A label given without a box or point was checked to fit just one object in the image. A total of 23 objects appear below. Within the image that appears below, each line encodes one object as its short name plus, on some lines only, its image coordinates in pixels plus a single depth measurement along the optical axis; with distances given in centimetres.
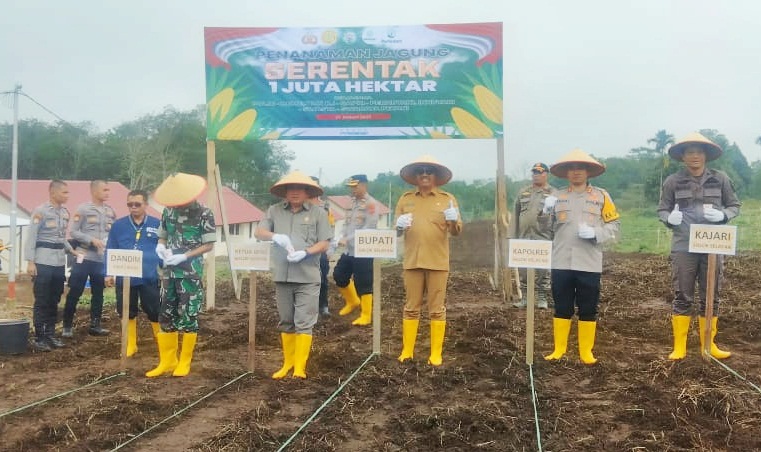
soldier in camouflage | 471
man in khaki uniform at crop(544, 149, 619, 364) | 481
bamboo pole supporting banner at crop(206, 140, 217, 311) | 761
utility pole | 1480
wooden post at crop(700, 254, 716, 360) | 473
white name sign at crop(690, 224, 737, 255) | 462
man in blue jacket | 528
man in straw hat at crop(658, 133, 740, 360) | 488
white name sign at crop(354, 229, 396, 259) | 504
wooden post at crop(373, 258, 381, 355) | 522
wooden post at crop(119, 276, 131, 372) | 485
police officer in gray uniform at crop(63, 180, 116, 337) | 599
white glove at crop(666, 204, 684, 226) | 484
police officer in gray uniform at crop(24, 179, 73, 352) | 583
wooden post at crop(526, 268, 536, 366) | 480
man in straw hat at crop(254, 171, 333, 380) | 468
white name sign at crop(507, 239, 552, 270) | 470
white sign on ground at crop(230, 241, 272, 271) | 485
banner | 713
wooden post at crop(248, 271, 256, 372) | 487
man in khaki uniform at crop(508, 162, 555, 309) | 696
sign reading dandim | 491
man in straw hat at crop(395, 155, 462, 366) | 493
